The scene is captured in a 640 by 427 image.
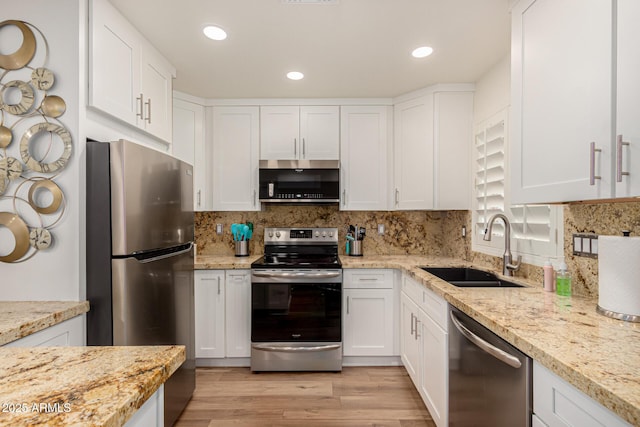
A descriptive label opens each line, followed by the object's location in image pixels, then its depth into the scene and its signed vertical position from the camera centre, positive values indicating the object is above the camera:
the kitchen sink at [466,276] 2.13 -0.46
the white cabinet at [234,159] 3.14 +0.51
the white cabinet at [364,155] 3.14 +0.55
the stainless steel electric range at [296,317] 2.69 -0.87
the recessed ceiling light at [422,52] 2.19 +1.10
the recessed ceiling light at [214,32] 1.94 +1.09
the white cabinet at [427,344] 1.78 -0.85
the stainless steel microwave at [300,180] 3.04 +0.30
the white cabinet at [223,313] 2.80 -0.87
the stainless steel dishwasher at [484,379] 1.07 -0.65
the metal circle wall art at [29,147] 1.50 +0.30
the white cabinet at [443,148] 2.80 +0.57
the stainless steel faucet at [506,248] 2.06 -0.23
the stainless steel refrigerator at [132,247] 1.54 -0.18
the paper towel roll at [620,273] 1.11 -0.21
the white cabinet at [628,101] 0.95 +0.34
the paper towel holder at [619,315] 1.14 -0.37
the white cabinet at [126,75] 1.61 +0.79
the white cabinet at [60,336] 1.22 -0.51
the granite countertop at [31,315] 1.16 -0.42
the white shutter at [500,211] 1.83 +0.01
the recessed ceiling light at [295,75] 2.56 +1.10
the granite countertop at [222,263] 2.76 -0.44
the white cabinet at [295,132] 3.14 +0.77
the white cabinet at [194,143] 3.03 +0.65
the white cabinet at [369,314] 2.80 -0.87
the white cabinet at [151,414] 0.72 -0.47
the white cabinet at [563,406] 0.76 -0.50
